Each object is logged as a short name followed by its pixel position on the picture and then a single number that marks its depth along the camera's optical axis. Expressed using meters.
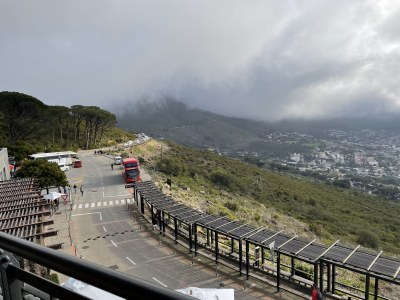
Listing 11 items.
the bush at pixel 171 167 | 61.26
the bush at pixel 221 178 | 63.28
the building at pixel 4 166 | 36.91
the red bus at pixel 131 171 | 44.56
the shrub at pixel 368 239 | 38.19
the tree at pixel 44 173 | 37.34
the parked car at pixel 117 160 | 60.98
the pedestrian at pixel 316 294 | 14.40
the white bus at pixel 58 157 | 56.28
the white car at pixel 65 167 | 57.88
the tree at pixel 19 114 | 65.19
